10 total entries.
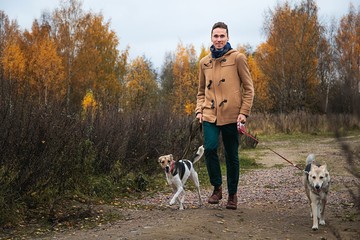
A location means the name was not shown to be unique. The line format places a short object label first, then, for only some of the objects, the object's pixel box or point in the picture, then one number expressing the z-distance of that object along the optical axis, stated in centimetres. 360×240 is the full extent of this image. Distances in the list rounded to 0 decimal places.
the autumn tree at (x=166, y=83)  4753
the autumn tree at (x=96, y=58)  3612
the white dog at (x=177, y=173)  675
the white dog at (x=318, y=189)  566
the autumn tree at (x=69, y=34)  3656
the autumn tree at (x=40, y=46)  3039
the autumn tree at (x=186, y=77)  3360
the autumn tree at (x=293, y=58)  3481
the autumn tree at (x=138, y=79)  1296
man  612
